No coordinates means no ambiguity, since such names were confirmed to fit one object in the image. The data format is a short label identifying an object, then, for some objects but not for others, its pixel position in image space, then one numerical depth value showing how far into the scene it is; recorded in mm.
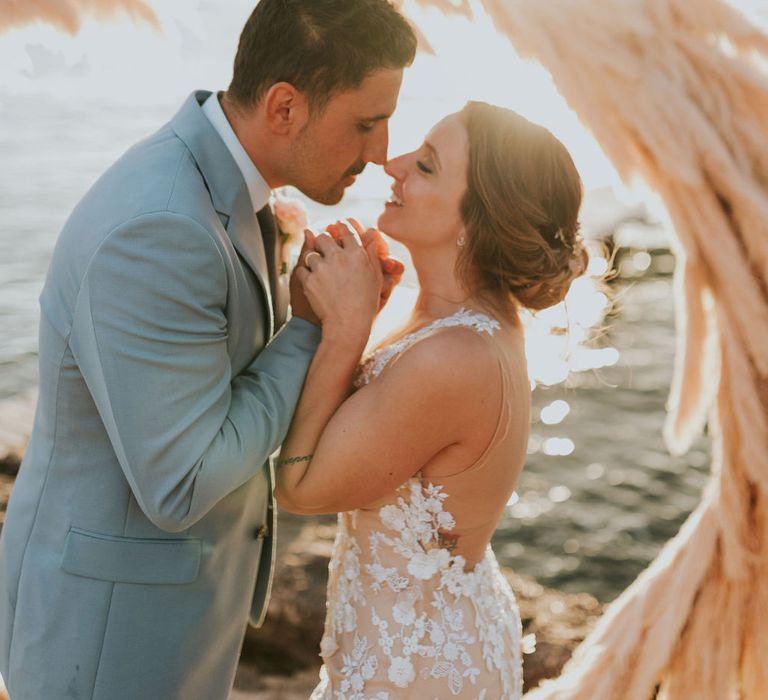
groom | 1746
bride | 2027
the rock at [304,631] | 3861
